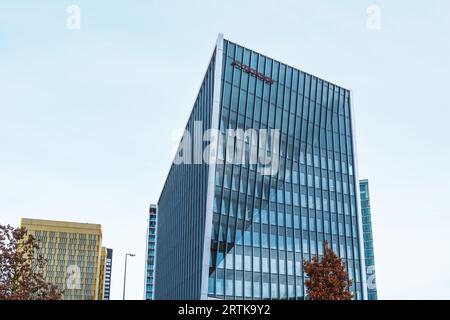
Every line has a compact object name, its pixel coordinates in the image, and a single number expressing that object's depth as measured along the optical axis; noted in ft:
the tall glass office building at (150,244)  537.24
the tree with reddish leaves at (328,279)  103.65
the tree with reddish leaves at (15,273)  86.28
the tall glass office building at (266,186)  201.17
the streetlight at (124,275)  185.55
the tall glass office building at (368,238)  381.81
